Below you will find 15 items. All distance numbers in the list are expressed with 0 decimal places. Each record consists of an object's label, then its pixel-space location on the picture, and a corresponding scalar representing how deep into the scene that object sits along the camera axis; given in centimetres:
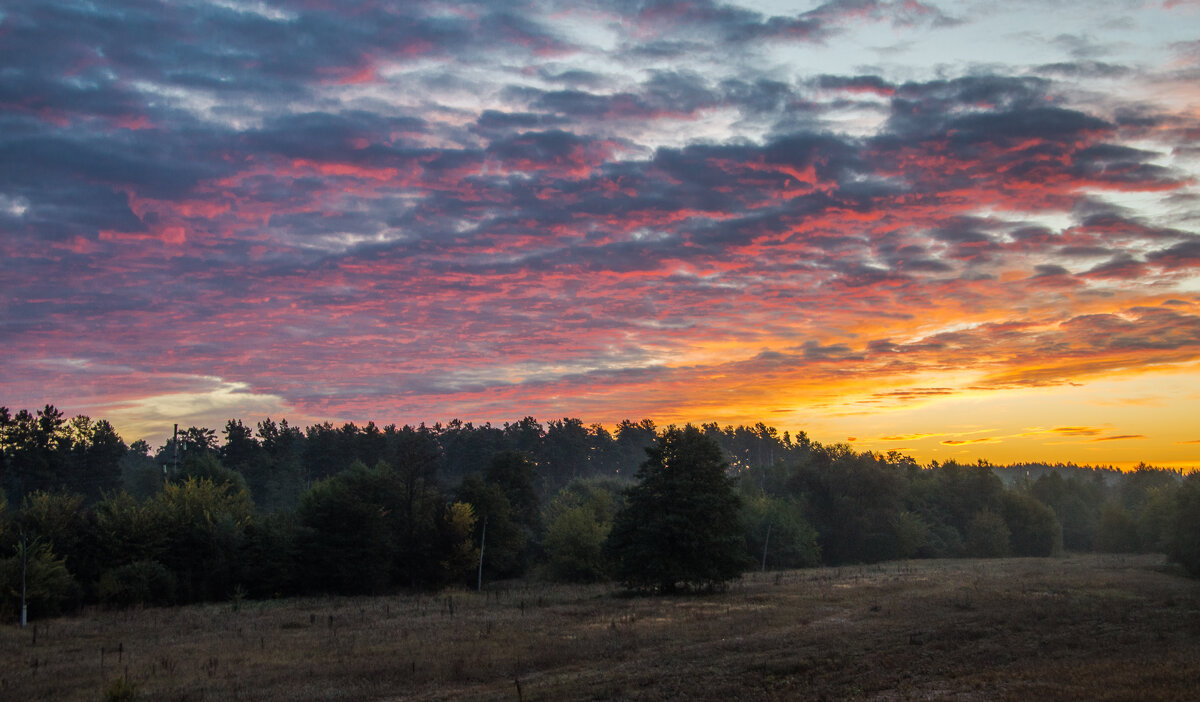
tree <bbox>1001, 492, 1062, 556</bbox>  12112
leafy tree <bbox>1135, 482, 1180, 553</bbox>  7981
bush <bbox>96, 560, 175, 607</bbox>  5506
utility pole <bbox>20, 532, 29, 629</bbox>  4452
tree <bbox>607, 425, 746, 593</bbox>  5241
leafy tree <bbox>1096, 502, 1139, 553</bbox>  12469
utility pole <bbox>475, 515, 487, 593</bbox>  7031
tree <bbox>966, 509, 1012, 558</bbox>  11294
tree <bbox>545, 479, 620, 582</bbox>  7544
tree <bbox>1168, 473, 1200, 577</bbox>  6725
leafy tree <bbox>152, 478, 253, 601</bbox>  6244
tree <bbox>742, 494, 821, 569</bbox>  9512
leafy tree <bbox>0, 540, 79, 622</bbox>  4681
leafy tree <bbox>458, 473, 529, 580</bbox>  7769
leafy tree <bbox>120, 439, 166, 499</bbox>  12139
